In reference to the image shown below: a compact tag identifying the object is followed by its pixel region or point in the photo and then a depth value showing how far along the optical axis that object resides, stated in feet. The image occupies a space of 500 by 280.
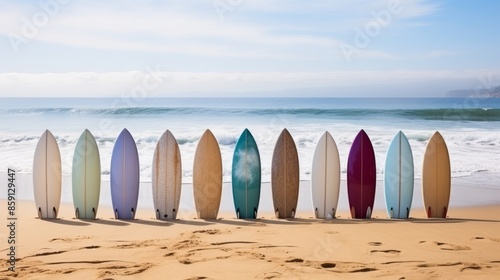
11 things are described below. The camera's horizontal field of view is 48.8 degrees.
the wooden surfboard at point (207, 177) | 20.31
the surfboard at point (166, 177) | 20.27
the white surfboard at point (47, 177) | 19.98
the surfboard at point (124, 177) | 20.12
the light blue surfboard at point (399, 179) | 20.72
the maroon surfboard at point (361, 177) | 20.57
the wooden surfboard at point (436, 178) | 21.06
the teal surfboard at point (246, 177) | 20.40
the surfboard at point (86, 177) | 20.10
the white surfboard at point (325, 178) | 20.68
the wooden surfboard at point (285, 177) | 20.56
